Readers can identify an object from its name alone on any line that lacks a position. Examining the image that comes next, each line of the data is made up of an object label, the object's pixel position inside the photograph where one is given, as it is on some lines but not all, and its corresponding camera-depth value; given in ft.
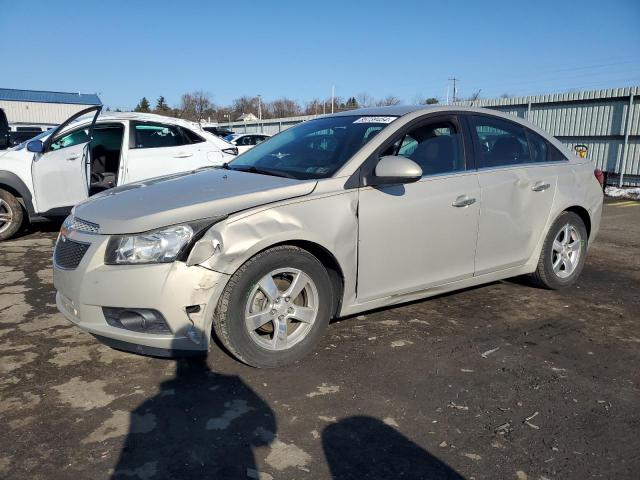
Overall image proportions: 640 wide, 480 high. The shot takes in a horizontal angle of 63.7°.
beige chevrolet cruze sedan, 9.57
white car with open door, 22.91
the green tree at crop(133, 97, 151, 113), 278.67
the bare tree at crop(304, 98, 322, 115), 249.18
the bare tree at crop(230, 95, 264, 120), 305.67
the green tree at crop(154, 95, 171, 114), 261.26
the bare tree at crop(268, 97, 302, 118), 288.92
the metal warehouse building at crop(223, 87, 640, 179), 45.85
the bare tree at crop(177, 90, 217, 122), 247.91
